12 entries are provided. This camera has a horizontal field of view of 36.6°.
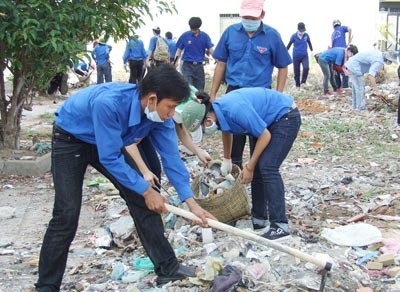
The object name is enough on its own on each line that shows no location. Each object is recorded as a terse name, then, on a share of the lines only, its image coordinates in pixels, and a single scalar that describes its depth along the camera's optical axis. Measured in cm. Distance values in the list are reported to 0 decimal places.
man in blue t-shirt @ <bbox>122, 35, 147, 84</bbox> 1466
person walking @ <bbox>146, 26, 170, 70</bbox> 1240
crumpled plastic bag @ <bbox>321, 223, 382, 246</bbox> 458
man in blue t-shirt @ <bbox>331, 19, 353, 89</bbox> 1570
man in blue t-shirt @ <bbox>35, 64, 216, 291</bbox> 340
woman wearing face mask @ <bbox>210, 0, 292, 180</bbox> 556
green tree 715
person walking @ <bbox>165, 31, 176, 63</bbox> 1637
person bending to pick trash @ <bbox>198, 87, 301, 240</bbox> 429
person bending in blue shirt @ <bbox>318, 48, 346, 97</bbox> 1477
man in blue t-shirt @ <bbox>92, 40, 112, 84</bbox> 1507
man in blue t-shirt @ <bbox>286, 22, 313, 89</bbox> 1577
